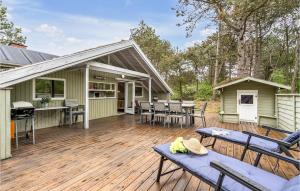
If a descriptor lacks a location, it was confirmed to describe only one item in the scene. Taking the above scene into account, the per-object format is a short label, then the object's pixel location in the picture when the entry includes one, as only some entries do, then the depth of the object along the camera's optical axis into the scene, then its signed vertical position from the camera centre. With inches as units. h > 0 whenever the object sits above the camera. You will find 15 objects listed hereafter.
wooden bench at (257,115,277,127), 203.7 -38.9
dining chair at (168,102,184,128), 193.5 -21.0
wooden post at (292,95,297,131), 151.5 -17.3
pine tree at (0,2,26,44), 428.2 +208.0
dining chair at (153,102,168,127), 202.6 -22.0
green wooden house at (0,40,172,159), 120.9 +19.1
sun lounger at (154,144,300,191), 45.1 -33.3
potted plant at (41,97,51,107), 177.9 -9.1
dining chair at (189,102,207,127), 203.0 -29.5
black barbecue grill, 117.7 -15.2
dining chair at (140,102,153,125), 214.7 -21.7
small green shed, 229.9 -7.8
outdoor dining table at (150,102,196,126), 199.4 -18.9
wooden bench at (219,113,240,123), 232.9 -39.2
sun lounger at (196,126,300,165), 81.2 -32.4
